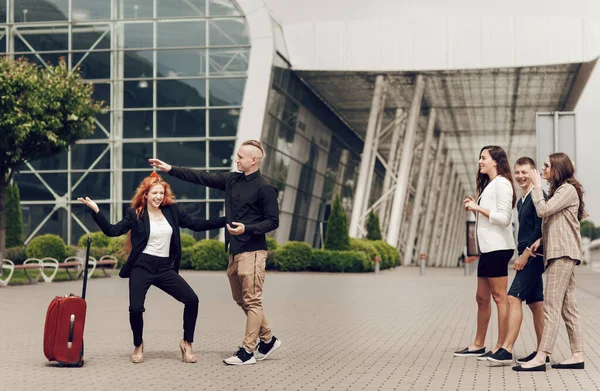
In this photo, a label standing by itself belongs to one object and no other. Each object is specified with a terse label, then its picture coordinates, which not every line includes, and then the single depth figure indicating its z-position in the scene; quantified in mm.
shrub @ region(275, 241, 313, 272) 31781
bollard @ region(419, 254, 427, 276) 32419
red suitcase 9023
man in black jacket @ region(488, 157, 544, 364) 9023
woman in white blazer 9164
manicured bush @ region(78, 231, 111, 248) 32312
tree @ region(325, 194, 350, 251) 33438
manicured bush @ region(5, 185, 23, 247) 32344
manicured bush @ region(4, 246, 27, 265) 31133
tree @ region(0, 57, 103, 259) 25344
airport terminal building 34281
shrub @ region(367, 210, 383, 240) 39094
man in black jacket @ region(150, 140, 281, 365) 9078
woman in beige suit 8695
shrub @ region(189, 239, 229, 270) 31828
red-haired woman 9250
